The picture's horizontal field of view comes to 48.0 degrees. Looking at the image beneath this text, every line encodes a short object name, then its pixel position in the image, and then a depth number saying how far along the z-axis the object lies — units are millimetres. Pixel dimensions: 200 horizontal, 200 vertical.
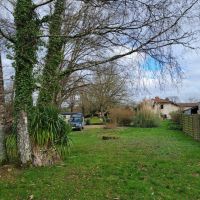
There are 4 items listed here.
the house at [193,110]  20588
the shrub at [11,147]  6505
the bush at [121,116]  26624
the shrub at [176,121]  21686
